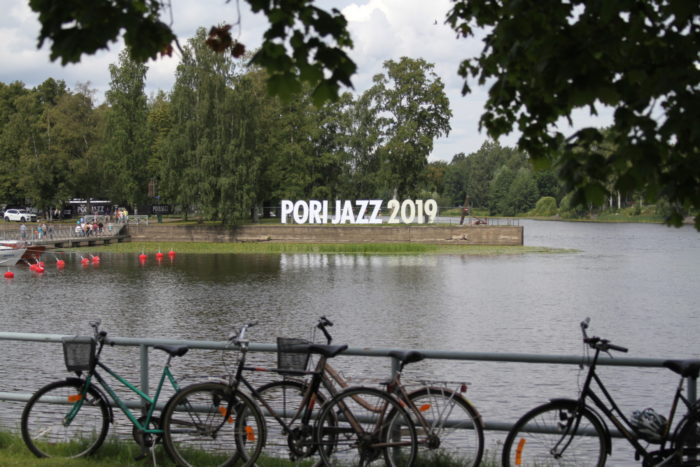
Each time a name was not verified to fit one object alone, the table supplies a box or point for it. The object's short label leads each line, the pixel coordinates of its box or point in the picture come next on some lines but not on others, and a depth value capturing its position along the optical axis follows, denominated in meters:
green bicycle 6.52
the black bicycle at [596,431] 5.83
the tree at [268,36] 4.14
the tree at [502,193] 156.55
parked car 84.88
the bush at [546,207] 144.12
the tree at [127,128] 75.00
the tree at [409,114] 73.31
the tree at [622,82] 4.50
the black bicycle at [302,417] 6.20
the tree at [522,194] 152.88
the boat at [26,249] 50.56
